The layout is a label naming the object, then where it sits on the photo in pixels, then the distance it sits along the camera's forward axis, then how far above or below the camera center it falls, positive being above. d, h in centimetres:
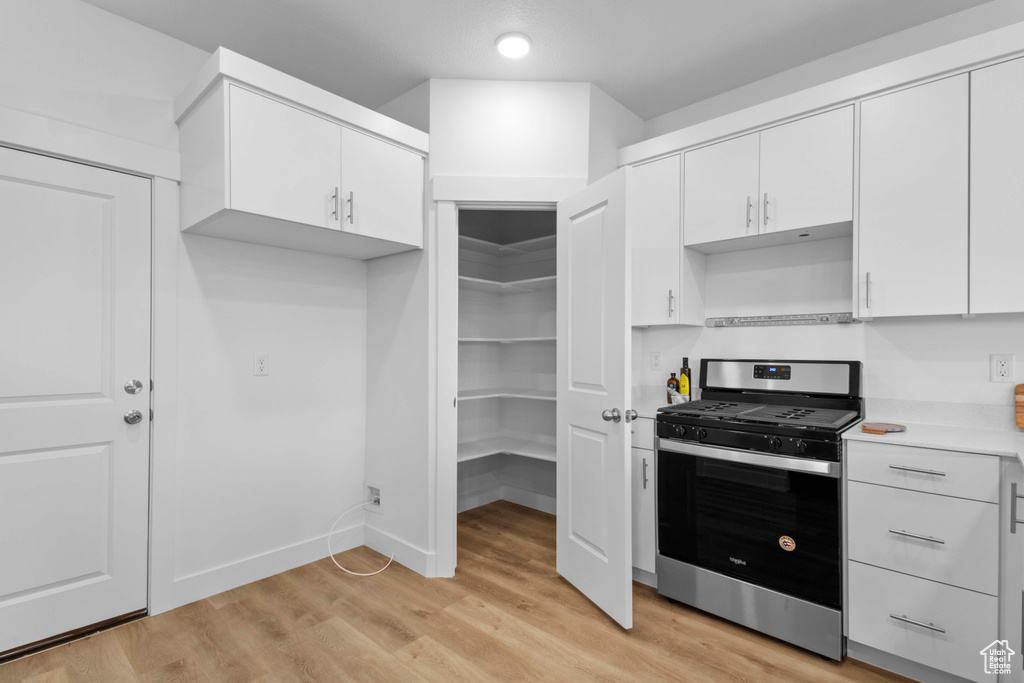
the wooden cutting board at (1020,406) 205 -26
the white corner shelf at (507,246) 375 +72
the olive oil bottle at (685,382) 293 -24
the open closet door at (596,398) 222 -28
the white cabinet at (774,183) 230 +78
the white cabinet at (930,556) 174 -78
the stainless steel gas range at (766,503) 204 -71
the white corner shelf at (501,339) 342 +0
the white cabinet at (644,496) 260 -81
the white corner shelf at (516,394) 335 -39
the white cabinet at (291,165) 210 +80
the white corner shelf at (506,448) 336 -78
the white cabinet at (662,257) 281 +47
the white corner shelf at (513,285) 348 +40
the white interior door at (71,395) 204 -25
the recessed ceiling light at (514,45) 246 +147
